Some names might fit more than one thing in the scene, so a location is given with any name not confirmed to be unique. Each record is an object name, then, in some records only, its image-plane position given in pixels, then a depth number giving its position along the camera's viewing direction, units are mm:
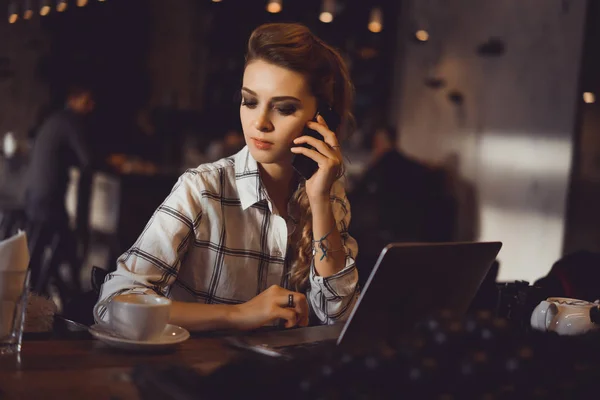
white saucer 1336
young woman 1804
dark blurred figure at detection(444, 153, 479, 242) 7086
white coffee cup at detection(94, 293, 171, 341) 1340
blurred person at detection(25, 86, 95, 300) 5281
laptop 1271
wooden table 1092
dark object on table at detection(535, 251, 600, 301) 2371
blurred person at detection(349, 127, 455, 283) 6824
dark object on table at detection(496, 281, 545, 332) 1732
